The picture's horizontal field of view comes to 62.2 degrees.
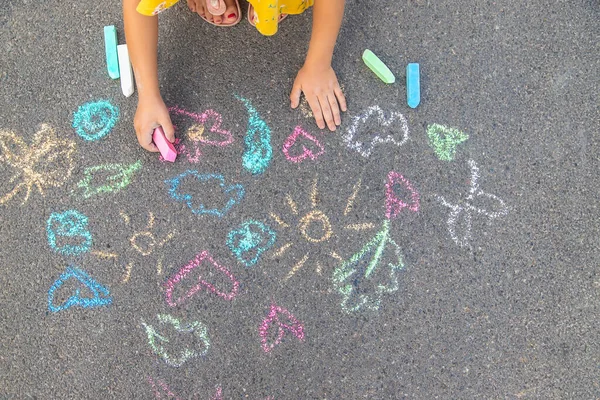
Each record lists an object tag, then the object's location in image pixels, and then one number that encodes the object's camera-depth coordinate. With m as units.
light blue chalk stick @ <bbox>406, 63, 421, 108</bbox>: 2.10
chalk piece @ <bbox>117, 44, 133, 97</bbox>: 2.12
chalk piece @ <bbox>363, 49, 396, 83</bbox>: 2.11
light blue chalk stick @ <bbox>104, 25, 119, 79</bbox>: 2.14
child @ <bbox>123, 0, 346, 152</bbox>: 1.92
